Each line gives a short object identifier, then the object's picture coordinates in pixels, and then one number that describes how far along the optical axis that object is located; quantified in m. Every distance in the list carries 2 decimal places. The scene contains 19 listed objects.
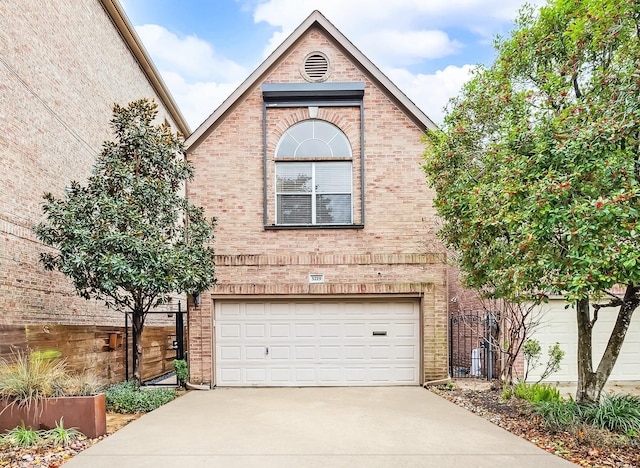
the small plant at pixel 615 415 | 6.42
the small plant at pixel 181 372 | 11.05
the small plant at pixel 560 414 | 6.67
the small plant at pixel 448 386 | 10.74
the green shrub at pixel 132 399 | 8.48
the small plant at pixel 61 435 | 6.25
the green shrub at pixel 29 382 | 6.58
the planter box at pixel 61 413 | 6.52
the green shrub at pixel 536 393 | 8.14
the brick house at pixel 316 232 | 11.19
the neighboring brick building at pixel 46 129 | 8.17
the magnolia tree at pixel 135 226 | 8.31
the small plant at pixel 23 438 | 6.11
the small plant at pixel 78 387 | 6.94
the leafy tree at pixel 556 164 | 5.77
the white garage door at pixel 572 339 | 11.73
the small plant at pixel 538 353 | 10.50
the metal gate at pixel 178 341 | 11.62
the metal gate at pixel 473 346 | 11.61
